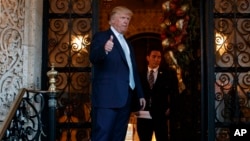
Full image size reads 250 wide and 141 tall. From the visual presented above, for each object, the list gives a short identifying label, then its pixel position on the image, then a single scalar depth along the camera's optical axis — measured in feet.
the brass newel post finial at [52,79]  18.20
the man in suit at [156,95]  24.84
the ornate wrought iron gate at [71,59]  22.08
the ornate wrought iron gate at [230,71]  22.11
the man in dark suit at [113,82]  17.92
